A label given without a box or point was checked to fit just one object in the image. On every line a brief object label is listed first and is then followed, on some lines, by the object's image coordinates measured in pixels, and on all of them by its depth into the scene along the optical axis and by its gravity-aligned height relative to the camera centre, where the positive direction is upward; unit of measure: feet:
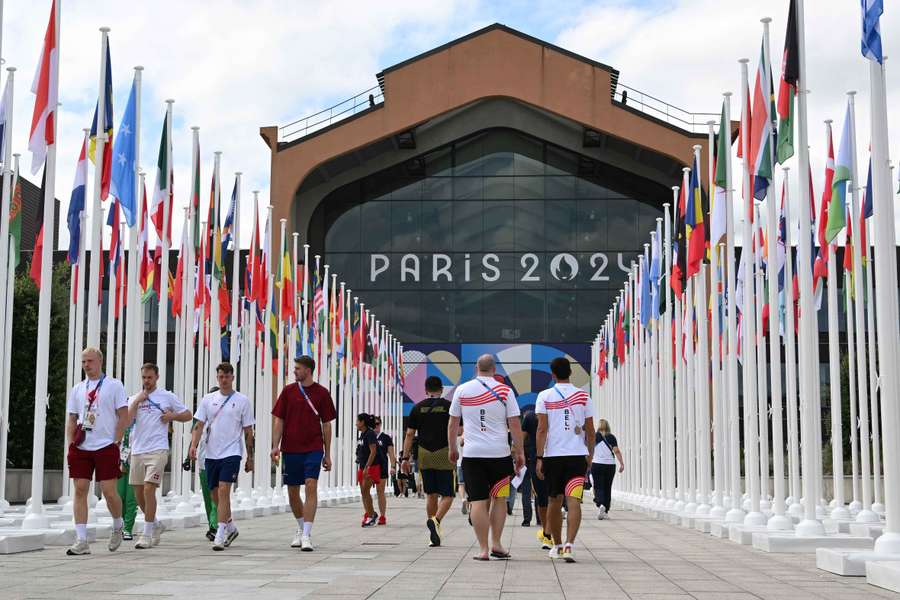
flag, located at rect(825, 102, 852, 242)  76.33 +13.95
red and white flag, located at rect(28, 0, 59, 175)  57.57 +14.01
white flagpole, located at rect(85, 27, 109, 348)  60.23 +9.26
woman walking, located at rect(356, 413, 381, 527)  70.38 -1.47
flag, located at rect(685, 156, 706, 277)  79.51 +12.18
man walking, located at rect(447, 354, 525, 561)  44.91 -0.21
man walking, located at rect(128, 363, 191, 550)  48.78 -0.06
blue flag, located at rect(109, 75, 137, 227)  67.05 +13.06
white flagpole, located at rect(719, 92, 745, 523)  70.59 +4.06
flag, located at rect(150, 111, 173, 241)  76.79 +14.01
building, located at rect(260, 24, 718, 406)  192.85 +30.29
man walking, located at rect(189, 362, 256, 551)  49.14 +0.12
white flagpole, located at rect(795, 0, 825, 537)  52.29 +3.43
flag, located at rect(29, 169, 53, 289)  84.28 +11.26
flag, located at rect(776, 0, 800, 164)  55.67 +14.40
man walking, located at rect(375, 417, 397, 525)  71.90 -1.05
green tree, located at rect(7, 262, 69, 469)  130.52 +4.87
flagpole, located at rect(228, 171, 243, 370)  94.07 +11.90
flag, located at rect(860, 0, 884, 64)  43.70 +13.00
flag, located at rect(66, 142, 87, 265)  75.36 +12.75
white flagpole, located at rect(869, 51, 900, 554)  40.24 +4.33
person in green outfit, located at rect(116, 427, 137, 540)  50.10 -2.34
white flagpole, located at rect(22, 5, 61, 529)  51.70 +2.28
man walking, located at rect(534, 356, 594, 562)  45.06 -0.23
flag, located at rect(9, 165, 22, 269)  87.44 +13.86
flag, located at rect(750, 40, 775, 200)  61.16 +13.82
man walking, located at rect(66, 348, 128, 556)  45.55 +0.07
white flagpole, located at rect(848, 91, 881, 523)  77.46 +6.18
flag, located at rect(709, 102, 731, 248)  72.59 +13.36
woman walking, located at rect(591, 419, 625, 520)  86.17 -1.75
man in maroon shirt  48.65 +0.24
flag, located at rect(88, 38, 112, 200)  63.62 +13.85
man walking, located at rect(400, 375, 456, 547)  52.08 -0.42
